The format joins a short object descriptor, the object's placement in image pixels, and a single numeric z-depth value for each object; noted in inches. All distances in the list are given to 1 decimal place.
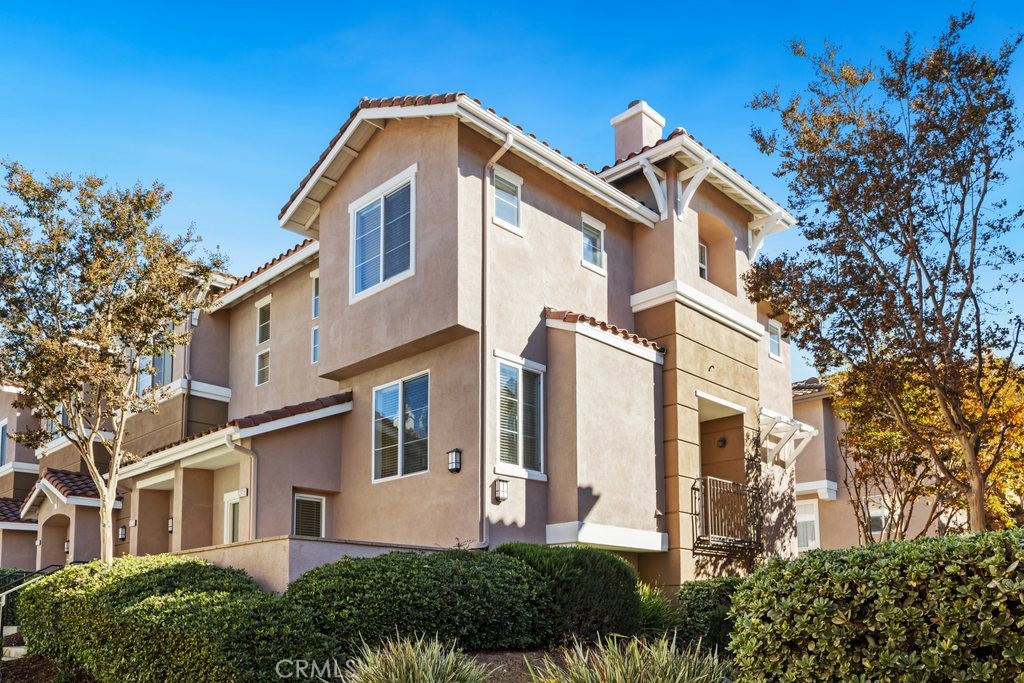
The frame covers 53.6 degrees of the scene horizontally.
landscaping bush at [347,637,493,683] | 374.6
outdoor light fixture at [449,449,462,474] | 625.6
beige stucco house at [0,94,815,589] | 641.6
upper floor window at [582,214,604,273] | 748.0
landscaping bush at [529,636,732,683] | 329.7
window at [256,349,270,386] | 948.6
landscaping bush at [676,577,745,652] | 584.0
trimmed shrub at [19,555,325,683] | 415.2
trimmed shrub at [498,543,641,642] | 493.7
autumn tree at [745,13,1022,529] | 599.8
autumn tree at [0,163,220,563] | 668.1
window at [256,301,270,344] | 962.1
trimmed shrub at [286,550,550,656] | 436.5
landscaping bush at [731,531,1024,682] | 261.3
